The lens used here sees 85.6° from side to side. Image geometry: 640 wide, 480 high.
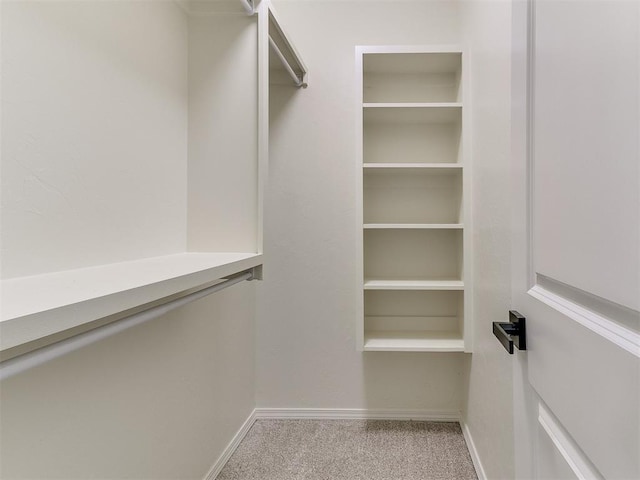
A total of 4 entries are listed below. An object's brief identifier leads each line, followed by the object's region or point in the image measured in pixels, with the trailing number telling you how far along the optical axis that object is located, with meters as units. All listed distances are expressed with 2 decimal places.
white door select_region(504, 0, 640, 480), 0.37
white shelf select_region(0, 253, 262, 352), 0.47
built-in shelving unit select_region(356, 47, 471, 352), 1.91
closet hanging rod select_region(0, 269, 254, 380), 0.48
